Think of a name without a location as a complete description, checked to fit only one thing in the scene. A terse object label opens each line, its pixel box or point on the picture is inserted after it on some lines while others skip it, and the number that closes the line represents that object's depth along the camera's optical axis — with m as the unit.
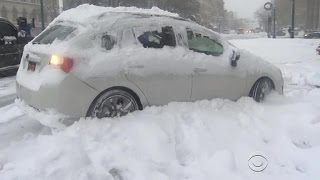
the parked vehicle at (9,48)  7.17
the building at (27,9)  43.29
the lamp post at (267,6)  22.17
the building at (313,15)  39.86
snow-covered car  3.30
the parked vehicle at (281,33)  40.51
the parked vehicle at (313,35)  23.74
